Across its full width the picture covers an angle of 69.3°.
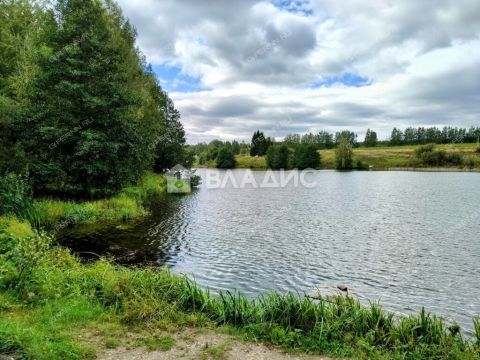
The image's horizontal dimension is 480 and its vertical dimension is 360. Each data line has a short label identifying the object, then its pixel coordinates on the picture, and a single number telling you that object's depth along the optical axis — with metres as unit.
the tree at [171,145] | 65.75
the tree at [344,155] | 132.88
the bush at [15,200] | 18.27
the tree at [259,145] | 180.75
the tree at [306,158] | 139.88
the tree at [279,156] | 145.00
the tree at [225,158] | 164.50
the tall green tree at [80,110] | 25.00
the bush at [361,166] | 135.62
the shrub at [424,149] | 134.75
